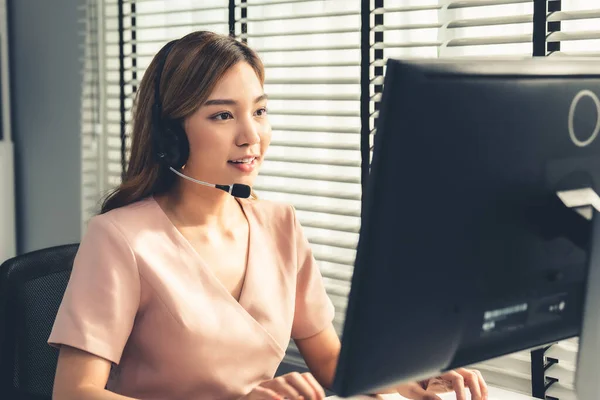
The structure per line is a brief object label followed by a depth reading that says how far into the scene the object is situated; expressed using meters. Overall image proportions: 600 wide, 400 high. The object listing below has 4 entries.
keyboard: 2.00
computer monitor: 1.53
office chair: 2.14
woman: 2.01
